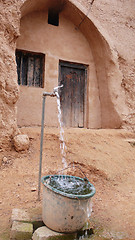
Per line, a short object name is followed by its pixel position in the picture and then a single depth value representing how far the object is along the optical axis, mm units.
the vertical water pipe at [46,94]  2594
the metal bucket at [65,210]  1869
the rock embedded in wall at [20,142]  3555
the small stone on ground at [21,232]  1855
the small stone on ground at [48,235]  1788
